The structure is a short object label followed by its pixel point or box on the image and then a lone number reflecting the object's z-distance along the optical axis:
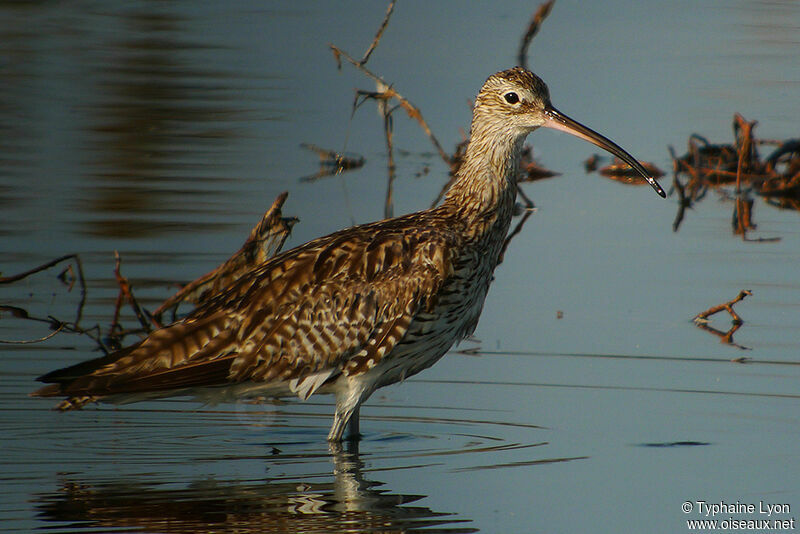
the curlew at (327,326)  16.53
